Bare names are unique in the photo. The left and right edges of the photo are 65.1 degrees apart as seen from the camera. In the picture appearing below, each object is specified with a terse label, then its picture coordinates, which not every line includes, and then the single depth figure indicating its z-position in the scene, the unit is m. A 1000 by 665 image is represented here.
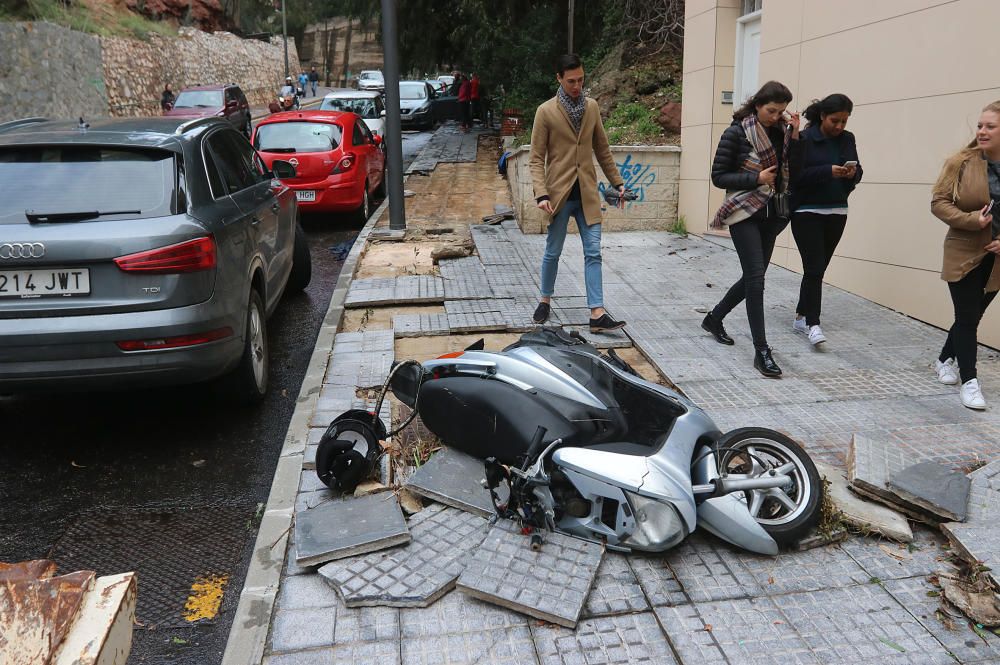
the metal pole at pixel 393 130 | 9.91
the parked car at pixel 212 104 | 24.41
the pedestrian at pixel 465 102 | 27.56
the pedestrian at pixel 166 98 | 29.02
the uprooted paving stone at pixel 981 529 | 3.09
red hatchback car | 10.91
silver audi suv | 3.93
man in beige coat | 6.09
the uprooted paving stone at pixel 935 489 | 3.40
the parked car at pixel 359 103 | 20.16
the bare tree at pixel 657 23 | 14.33
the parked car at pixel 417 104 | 27.81
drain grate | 3.18
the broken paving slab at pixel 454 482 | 3.59
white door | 9.34
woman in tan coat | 4.54
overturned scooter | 3.20
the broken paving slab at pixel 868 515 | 3.37
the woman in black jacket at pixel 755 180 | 5.35
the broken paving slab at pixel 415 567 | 3.00
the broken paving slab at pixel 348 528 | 3.24
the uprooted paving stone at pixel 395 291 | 7.09
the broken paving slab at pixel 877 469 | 3.51
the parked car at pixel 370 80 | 34.76
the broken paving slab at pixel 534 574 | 2.90
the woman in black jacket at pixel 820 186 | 5.51
